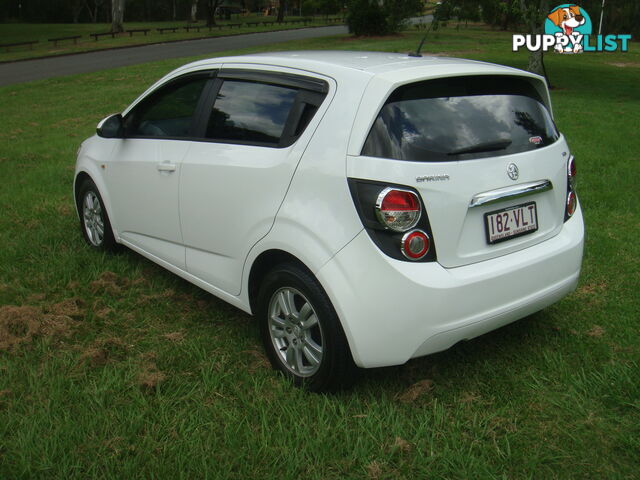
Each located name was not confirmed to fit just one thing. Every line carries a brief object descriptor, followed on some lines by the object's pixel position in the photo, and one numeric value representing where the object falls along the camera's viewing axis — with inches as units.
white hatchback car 114.0
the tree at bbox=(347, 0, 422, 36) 1409.9
